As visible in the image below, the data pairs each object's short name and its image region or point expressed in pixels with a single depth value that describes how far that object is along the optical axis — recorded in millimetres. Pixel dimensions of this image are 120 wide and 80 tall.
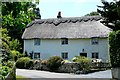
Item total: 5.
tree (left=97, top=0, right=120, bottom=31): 24035
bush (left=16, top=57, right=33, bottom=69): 25604
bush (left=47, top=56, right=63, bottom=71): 23213
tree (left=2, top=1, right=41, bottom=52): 7662
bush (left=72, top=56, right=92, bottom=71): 22095
